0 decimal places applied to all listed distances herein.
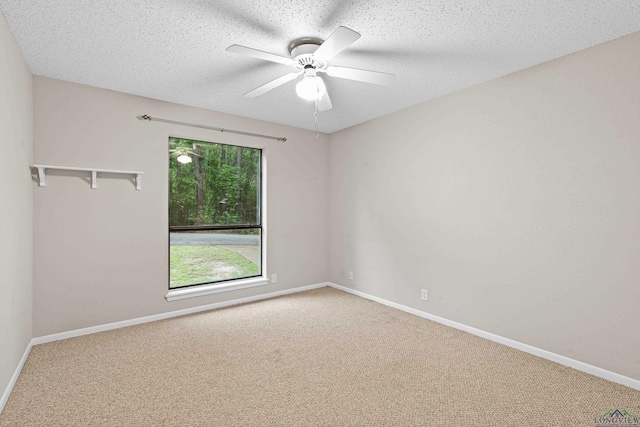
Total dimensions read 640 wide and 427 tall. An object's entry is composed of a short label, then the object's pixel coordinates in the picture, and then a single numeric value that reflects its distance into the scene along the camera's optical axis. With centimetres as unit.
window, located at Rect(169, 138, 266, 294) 368
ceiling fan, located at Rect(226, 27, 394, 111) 203
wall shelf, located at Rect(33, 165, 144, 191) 276
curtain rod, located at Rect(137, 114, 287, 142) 331
